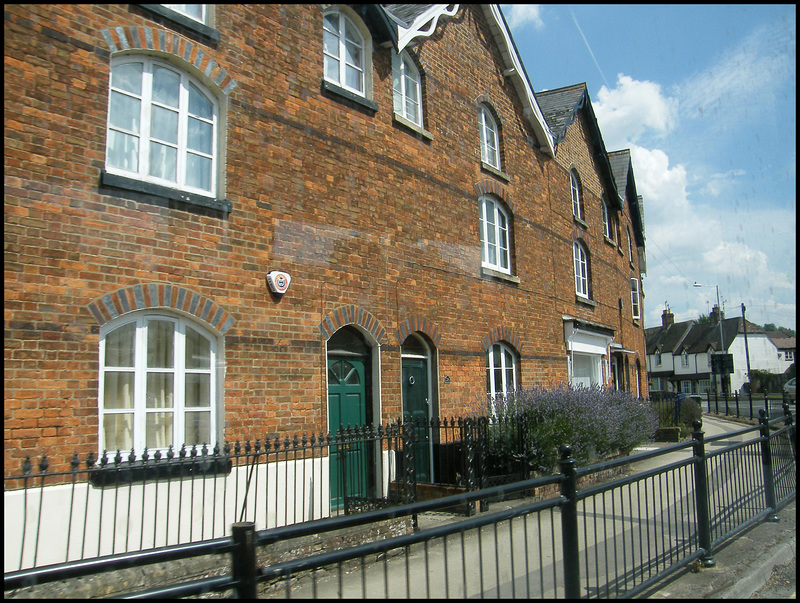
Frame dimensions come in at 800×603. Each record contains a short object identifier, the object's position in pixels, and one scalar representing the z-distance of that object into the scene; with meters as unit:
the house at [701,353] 68.06
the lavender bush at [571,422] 10.04
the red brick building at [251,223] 6.50
